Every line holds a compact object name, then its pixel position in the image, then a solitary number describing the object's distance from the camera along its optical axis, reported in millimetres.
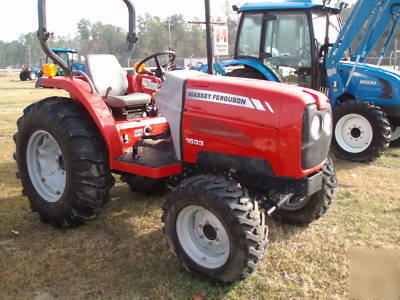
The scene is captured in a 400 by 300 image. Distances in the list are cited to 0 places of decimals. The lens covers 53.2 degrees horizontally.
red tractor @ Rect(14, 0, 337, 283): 2461
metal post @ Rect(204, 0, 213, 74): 2998
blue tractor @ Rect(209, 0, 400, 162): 5680
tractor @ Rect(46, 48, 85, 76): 21584
